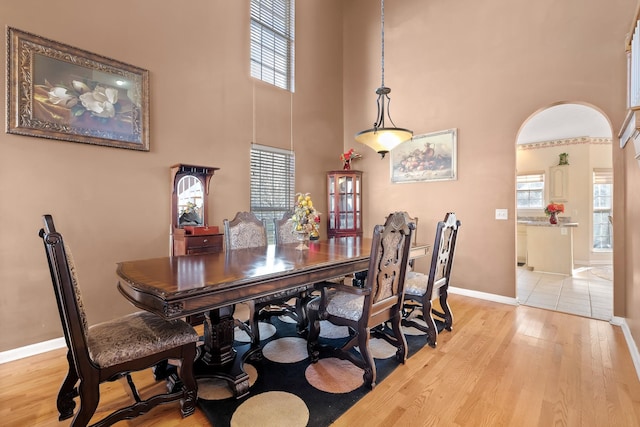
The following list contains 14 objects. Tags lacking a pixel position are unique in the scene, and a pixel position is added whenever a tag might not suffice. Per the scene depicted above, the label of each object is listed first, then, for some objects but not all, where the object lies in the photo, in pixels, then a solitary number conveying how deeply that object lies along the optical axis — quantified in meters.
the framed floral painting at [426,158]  4.31
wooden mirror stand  3.16
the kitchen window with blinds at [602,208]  6.55
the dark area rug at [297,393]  1.71
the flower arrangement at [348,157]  5.11
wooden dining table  1.42
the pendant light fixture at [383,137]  2.90
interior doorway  4.93
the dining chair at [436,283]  2.59
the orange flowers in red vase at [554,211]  5.73
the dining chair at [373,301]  1.98
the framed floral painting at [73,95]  2.46
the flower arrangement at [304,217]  2.64
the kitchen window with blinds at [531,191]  7.16
